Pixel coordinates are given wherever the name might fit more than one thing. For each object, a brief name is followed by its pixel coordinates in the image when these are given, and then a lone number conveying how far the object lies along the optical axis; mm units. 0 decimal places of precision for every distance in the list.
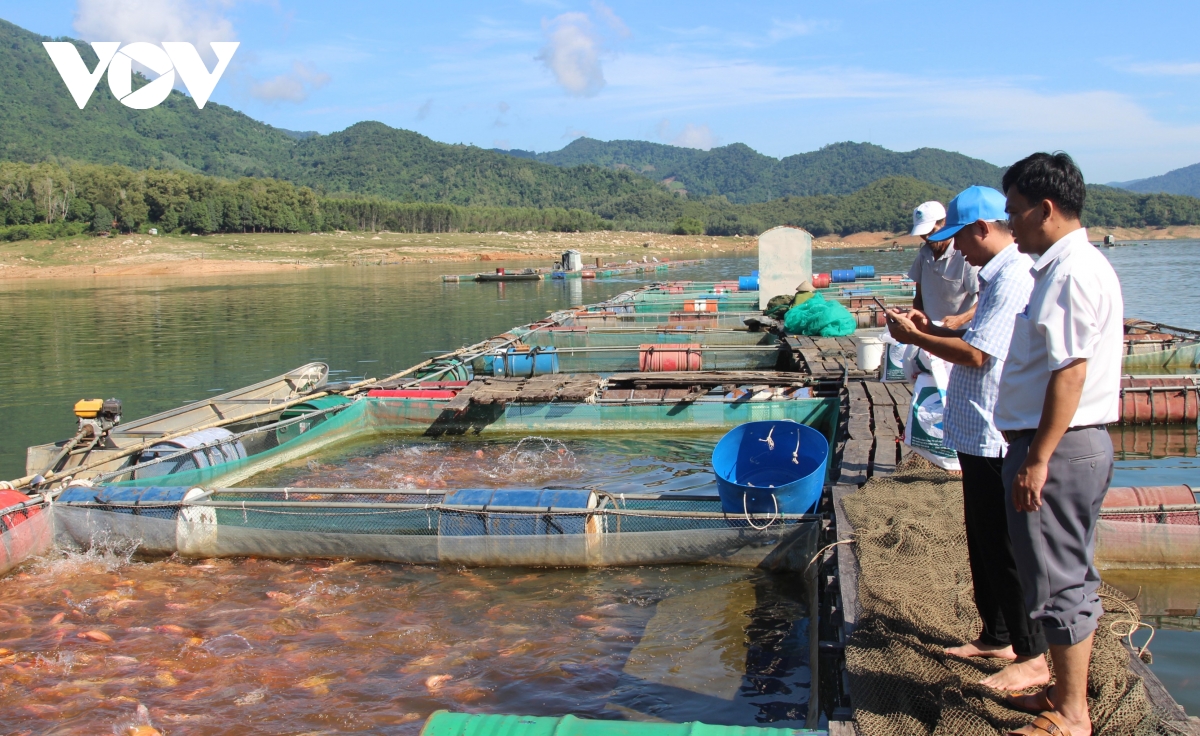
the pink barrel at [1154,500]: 6551
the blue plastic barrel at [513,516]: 7398
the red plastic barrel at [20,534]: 7836
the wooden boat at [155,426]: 10234
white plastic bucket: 12383
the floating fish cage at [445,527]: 7145
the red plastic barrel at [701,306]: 23873
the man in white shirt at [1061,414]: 2809
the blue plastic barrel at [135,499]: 8172
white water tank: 20516
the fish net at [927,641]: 3295
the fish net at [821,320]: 16277
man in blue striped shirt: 3465
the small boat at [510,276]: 50375
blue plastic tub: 6852
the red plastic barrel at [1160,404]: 11945
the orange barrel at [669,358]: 15727
